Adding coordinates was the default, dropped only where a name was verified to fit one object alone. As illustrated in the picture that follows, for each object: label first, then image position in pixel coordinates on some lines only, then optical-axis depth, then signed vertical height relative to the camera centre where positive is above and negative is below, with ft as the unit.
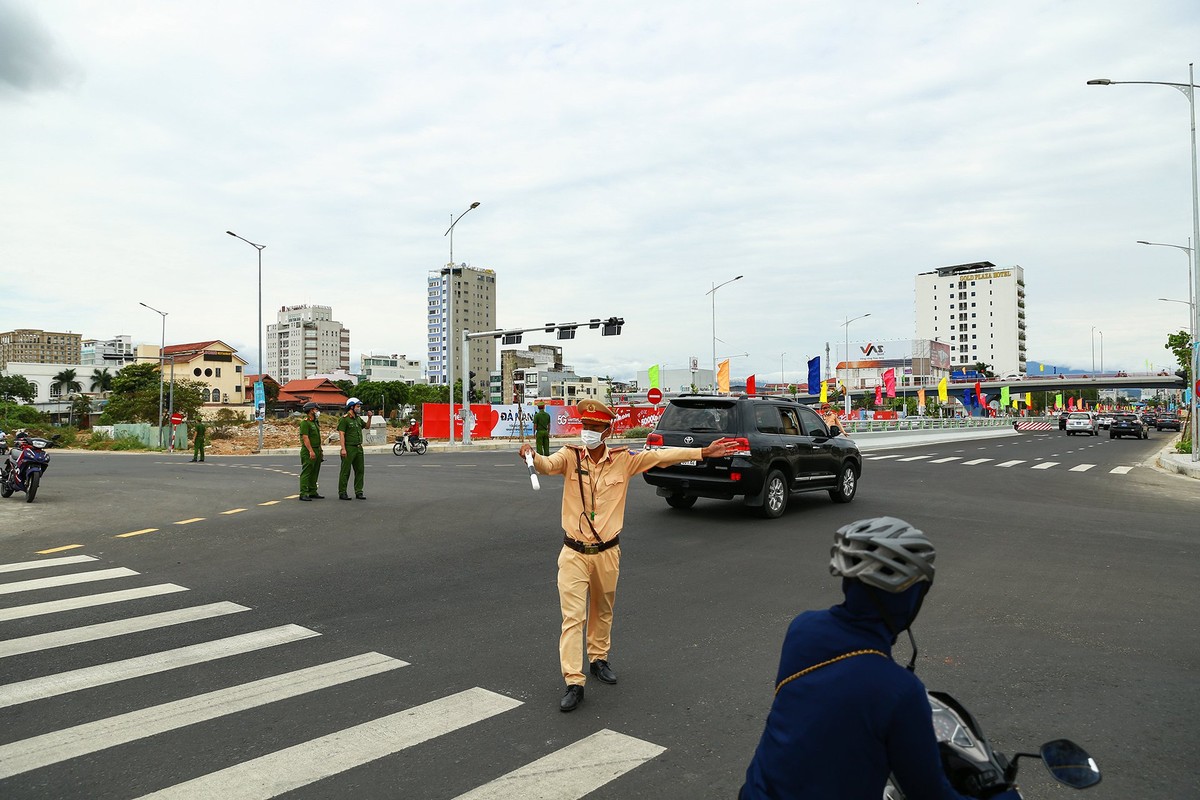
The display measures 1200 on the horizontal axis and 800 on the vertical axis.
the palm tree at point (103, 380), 420.69 +17.29
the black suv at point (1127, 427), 157.58 -5.26
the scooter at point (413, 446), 111.75 -5.45
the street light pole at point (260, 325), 127.24 +15.04
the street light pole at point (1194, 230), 81.00 +18.10
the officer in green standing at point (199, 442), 93.91 -3.81
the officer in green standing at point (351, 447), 46.21 -2.26
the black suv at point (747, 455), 38.99 -2.50
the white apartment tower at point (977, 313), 566.35 +67.64
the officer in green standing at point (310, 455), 45.96 -2.68
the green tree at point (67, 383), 410.93 +15.75
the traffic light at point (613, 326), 121.70 +12.58
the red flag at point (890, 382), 165.32 +4.52
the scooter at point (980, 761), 5.95 -2.83
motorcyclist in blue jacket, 6.03 -2.31
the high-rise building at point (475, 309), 607.37 +78.57
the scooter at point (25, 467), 45.65 -3.18
